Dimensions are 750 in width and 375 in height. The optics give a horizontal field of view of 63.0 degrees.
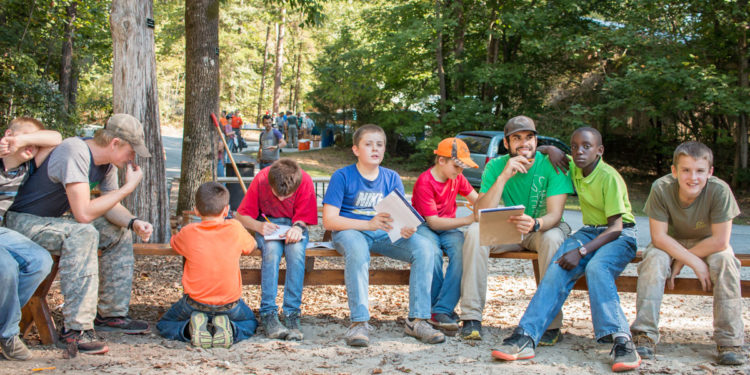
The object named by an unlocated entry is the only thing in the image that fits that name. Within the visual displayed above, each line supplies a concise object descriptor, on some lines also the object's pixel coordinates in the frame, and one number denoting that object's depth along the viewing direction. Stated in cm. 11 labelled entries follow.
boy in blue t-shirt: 407
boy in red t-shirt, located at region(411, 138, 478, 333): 430
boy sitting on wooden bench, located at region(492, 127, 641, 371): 373
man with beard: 415
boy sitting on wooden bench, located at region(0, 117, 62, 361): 340
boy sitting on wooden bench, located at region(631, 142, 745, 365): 373
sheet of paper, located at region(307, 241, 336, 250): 443
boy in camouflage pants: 363
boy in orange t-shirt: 388
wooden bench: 373
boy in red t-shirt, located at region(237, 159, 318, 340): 412
